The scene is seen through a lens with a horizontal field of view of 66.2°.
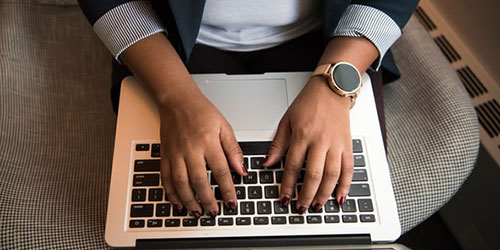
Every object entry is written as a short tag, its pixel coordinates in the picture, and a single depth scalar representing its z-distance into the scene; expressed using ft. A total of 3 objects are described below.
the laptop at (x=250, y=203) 1.77
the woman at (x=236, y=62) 1.78
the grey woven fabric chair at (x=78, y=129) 2.10
